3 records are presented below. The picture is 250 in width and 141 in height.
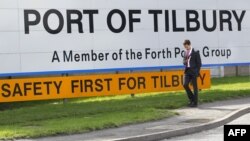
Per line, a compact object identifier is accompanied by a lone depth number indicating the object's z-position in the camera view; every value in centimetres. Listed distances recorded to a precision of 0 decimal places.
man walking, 1823
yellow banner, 1912
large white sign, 1928
